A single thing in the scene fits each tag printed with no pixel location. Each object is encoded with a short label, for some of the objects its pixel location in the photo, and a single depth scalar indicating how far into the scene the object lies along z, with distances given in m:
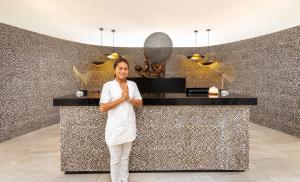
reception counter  2.74
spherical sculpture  3.48
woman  2.17
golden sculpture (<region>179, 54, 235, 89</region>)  7.63
